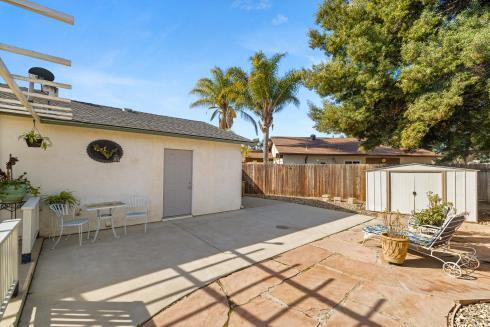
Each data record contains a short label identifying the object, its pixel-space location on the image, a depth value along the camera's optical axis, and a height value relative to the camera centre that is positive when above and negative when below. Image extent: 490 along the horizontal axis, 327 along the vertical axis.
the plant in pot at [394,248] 4.13 -1.49
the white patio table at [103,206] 5.42 -1.01
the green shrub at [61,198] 5.23 -0.79
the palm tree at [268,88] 14.96 +5.49
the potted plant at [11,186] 4.45 -0.44
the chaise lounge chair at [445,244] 4.06 -1.50
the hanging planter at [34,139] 5.00 +0.59
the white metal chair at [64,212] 4.98 -1.09
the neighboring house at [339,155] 19.67 +1.21
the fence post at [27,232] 4.01 -1.22
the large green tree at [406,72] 8.42 +4.06
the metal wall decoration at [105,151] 6.17 +0.43
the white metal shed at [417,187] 7.75 -0.70
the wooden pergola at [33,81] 2.28 +1.29
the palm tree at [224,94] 16.34 +5.58
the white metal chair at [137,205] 6.73 -1.17
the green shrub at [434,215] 5.37 -1.13
